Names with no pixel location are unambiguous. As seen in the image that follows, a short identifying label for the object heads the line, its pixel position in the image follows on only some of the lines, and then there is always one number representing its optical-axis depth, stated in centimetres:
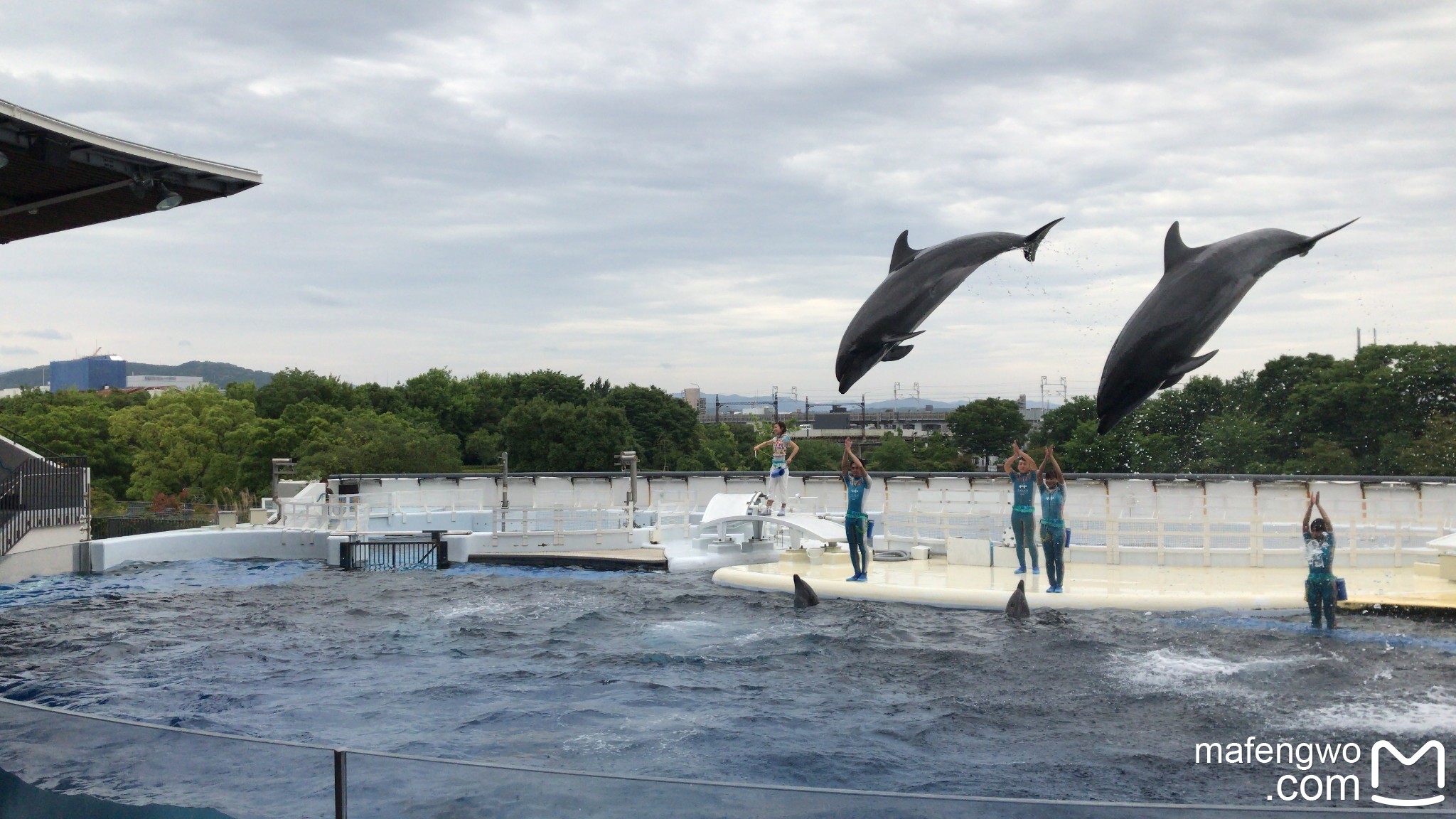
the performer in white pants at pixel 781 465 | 1938
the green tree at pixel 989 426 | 7306
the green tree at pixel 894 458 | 7712
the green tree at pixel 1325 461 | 4484
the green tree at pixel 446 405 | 8400
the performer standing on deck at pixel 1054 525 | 1493
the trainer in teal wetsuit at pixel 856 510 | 1605
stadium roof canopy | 1355
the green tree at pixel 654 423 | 8000
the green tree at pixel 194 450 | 6631
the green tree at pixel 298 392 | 8044
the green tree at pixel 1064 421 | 6083
